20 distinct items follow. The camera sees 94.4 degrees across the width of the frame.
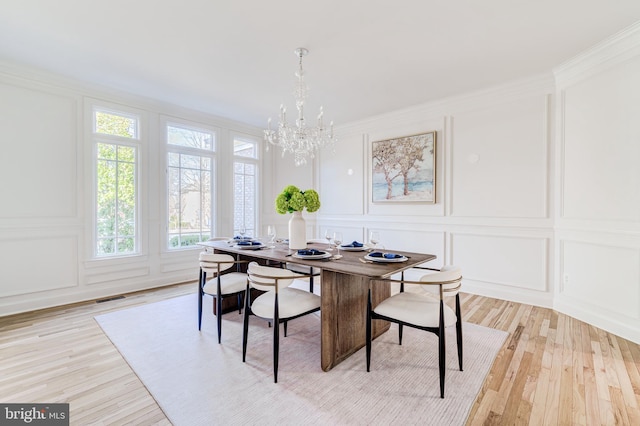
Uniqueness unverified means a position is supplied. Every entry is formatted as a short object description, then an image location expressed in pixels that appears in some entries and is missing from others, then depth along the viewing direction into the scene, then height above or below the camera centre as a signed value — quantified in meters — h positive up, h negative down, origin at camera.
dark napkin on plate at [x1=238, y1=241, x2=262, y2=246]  3.11 -0.35
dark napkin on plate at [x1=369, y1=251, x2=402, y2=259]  2.37 -0.36
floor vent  3.88 -1.18
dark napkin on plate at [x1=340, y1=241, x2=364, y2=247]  2.99 -0.35
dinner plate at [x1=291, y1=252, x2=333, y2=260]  2.41 -0.37
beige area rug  1.80 -1.22
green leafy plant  2.86 +0.09
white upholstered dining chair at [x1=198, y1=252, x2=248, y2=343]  2.76 -0.69
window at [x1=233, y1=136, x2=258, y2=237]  5.58 +0.50
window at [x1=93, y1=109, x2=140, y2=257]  4.06 +0.40
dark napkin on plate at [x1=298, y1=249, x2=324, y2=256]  2.50 -0.36
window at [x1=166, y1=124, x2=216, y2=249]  4.75 +0.44
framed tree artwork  4.57 +0.67
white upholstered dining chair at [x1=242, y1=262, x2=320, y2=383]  2.18 -0.71
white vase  2.95 -0.23
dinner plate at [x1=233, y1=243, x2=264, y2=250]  2.97 -0.37
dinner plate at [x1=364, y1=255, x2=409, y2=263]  2.25 -0.38
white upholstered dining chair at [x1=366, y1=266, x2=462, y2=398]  1.96 -0.72
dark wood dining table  2.13 -0.69
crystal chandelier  3.30 +0.86
